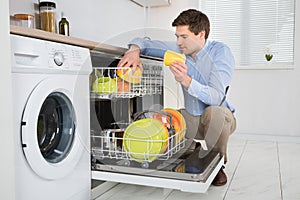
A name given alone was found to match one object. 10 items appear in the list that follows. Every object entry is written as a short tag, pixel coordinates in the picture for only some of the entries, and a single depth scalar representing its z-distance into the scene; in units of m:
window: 3.13
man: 1.62
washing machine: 1.11
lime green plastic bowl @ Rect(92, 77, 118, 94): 1.46
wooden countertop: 1.12
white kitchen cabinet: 3.22
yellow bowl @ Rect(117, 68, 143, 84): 1.46
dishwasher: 1.38
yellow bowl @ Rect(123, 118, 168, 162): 1.40
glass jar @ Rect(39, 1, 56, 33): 1.73
